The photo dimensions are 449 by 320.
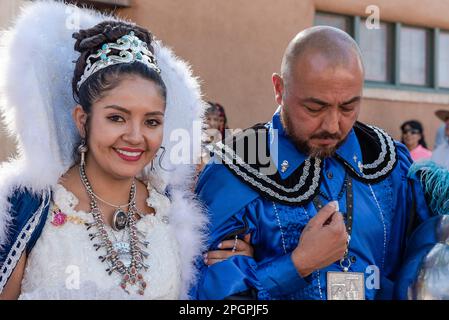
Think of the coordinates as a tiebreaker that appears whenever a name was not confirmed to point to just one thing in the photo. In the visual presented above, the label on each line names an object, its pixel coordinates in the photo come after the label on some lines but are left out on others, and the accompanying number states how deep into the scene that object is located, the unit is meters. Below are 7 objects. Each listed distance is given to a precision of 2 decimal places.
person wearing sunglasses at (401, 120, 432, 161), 7.89
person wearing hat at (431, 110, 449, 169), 5.98
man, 2.74
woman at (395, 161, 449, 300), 2.68
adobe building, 7.32
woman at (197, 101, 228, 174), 5.86
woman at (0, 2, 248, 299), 2.46
